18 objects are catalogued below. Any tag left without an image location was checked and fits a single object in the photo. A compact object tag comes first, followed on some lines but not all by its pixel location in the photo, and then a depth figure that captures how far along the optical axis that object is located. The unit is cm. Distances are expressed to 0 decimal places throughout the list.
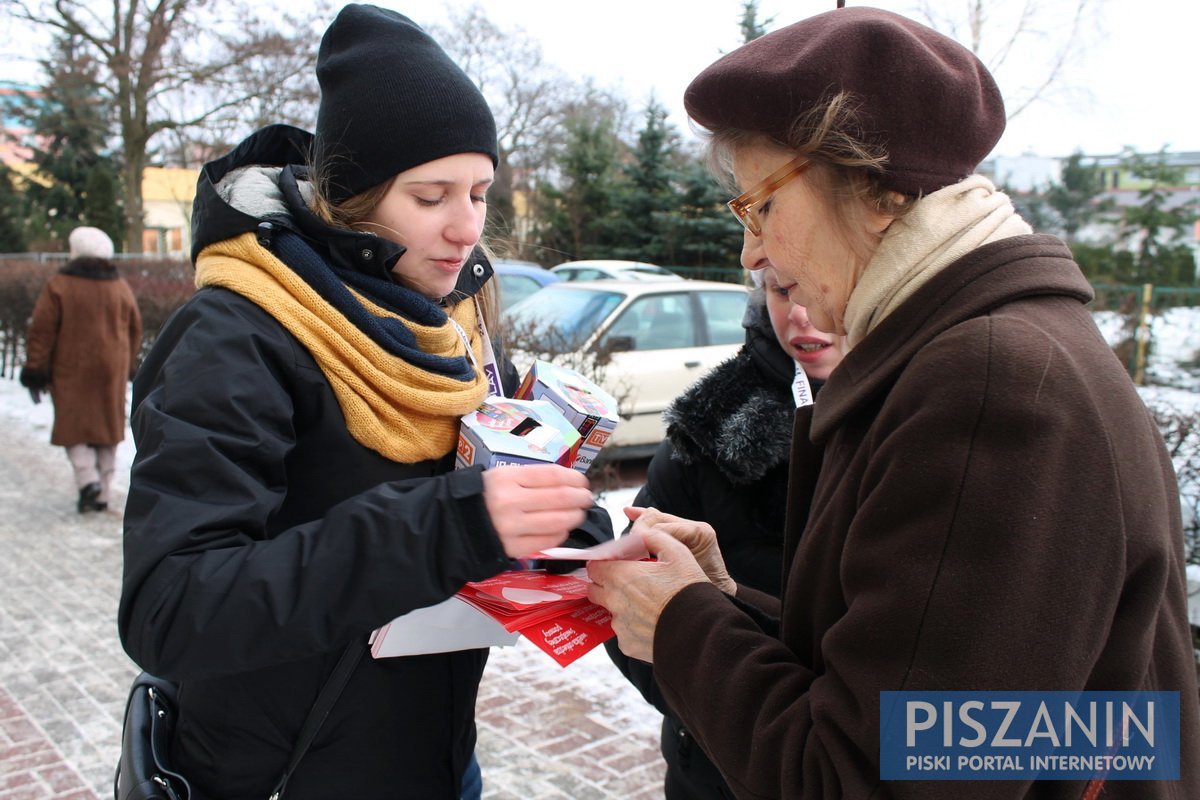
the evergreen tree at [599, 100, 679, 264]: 2184
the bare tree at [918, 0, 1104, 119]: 2339
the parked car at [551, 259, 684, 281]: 1459
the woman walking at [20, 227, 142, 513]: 724
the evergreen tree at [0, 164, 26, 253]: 3650
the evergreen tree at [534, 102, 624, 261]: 2420
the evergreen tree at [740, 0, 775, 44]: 2058
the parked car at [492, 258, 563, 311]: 1212
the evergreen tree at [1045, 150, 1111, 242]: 3175
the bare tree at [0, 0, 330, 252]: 2123
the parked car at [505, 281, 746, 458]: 722
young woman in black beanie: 137
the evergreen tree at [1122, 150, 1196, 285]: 1814
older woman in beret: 111
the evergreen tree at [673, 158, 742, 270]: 2081
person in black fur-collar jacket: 238
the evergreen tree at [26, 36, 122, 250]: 3825
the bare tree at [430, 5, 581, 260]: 3322
